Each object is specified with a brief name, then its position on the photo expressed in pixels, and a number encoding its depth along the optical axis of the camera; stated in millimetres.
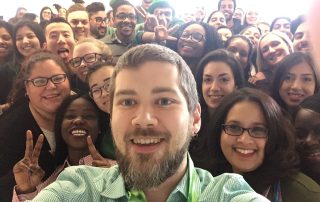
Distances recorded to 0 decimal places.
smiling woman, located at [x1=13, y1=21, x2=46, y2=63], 2338
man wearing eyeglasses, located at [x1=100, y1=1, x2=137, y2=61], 2657
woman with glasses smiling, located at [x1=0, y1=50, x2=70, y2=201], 1595
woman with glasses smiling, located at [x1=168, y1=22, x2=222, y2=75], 2169
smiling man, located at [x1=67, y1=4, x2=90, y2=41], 2888
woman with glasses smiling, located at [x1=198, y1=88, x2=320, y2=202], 1267
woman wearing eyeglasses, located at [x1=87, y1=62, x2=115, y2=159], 1586
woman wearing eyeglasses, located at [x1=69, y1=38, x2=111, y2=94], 2002
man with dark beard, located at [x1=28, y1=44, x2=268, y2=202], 878
